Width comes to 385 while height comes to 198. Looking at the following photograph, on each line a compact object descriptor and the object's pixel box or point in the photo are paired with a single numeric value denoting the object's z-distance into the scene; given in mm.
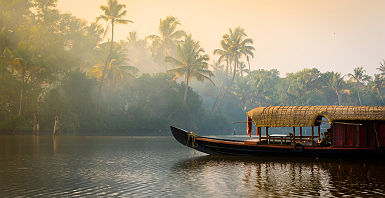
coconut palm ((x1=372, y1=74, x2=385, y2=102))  87938
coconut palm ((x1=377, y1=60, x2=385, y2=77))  92438
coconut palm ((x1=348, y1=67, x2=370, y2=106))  89600
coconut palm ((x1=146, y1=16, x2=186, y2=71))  83550
